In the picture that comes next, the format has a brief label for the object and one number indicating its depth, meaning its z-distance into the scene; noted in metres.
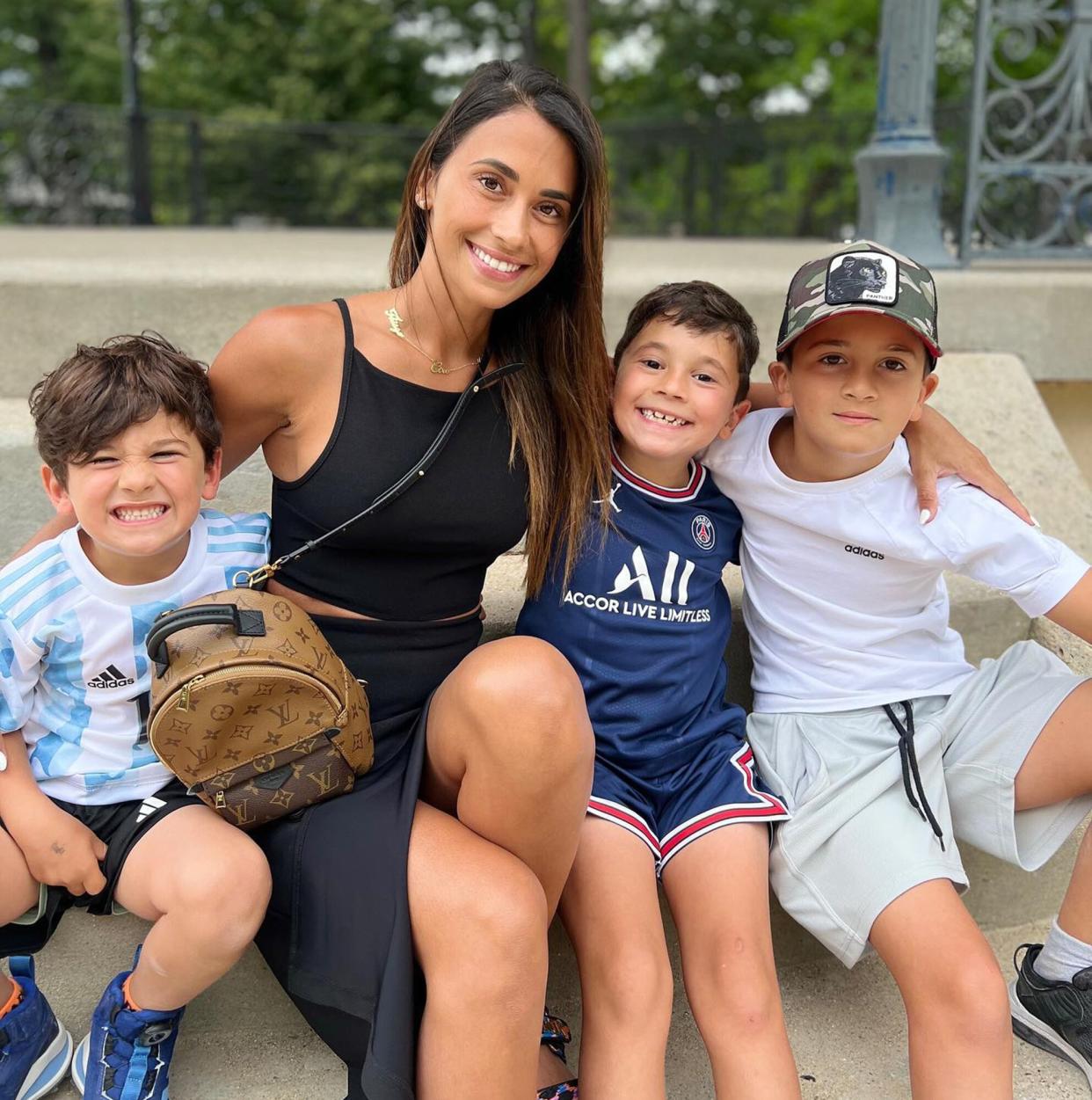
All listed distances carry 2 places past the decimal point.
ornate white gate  3.92
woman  1.64
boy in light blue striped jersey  1.72
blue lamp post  3.87
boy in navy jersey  1.83
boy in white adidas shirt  2.00
